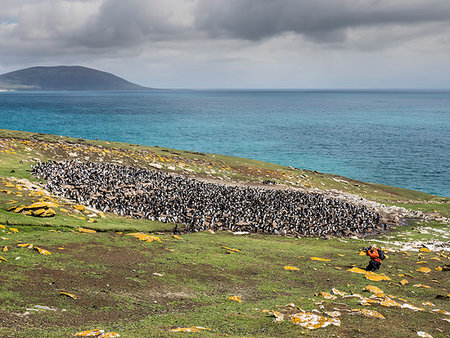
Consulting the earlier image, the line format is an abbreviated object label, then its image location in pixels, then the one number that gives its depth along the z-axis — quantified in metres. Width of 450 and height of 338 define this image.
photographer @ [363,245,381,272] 20.72
